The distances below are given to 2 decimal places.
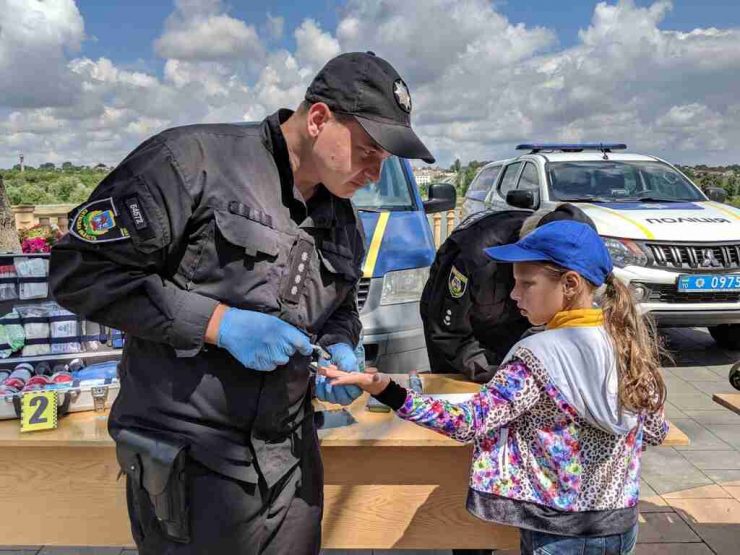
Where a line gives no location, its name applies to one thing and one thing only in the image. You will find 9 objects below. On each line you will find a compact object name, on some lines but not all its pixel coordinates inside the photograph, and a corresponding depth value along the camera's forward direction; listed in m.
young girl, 1.63
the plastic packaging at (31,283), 2.95
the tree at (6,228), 6.89
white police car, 5.41
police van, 3.88
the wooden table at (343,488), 2.15
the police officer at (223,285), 1.29
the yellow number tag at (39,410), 2.09
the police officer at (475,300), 2.49
